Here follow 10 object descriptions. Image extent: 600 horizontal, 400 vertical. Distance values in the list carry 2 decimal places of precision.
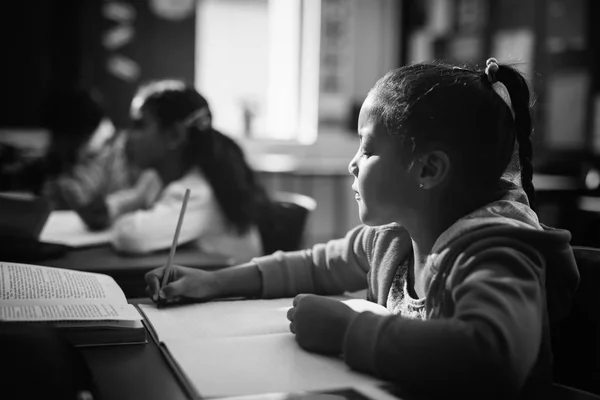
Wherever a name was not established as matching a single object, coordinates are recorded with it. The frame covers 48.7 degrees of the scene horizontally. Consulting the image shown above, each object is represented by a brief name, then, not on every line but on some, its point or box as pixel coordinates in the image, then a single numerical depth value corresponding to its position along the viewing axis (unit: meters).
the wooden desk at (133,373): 0.59
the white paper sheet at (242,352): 0.60
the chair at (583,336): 0.77
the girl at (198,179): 1.67
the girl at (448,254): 0.59
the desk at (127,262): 1.16
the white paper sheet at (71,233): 1.52
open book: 0.74
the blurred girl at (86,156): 2.79
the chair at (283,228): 1.81
